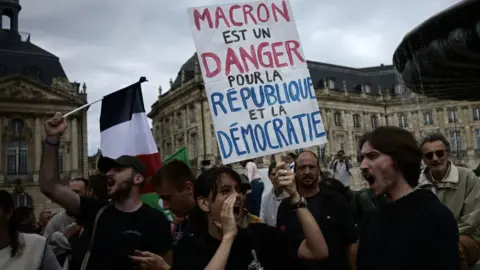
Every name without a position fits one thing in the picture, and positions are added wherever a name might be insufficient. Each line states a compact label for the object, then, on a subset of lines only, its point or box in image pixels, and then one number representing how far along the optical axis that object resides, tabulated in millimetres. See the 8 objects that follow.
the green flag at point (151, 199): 5918
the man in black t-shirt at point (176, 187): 3727
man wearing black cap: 3045
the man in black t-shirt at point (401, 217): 1957
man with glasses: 3305
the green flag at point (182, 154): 6648
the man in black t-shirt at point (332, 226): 3469
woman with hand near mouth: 2271
